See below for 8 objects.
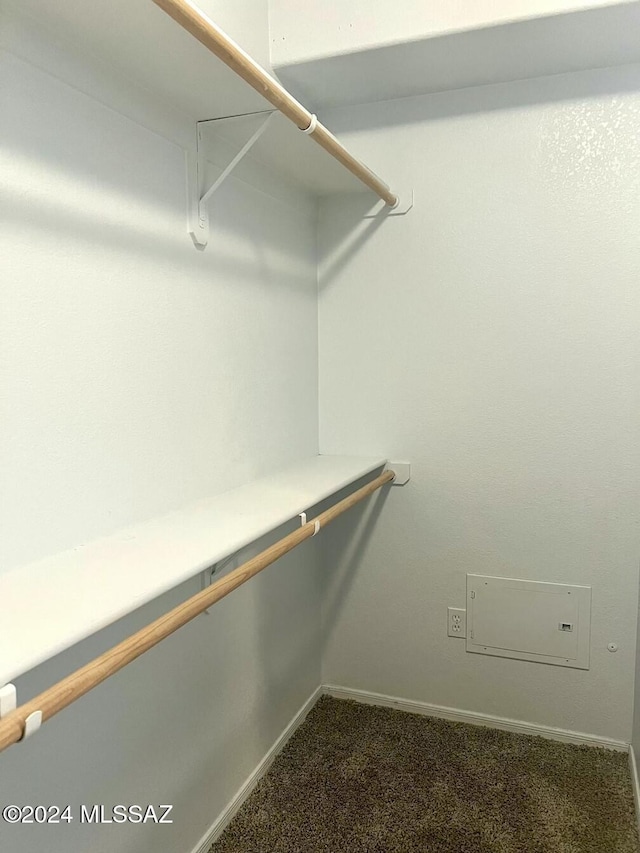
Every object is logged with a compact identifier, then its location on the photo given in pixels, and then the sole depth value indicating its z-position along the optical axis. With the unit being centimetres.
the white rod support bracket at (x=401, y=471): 227
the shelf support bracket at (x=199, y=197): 156
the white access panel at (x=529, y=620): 212
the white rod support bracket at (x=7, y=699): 73
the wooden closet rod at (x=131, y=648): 74
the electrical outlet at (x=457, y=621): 225
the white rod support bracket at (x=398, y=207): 219
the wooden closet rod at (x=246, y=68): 97
